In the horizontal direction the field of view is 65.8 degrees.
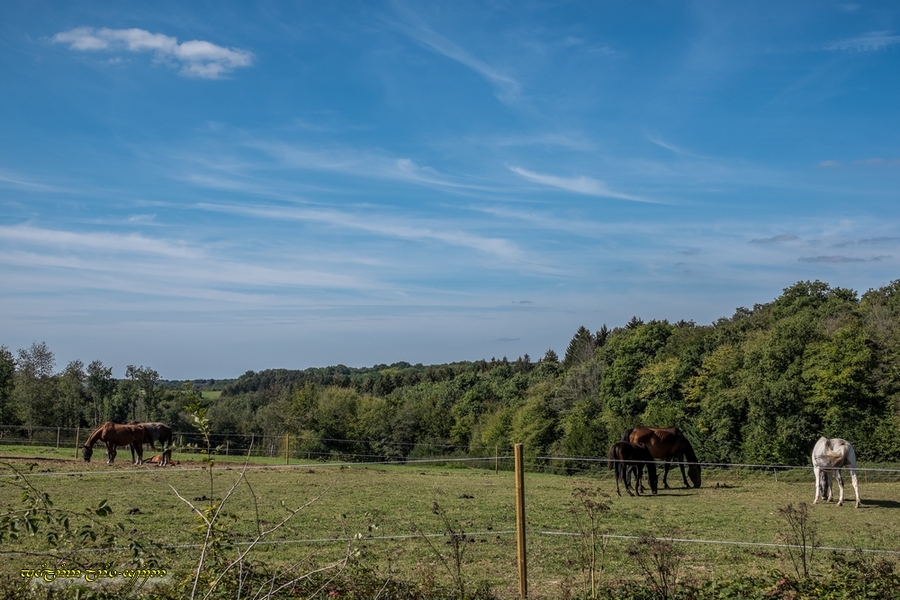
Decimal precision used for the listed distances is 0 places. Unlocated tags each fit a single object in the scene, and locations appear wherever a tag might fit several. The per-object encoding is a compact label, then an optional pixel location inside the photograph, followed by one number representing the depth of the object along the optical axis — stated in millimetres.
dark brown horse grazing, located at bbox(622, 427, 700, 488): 18547
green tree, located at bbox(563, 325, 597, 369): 58662
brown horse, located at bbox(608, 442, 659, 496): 16016
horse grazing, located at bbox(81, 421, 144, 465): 21516
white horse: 15062
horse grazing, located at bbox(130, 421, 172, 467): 22328
